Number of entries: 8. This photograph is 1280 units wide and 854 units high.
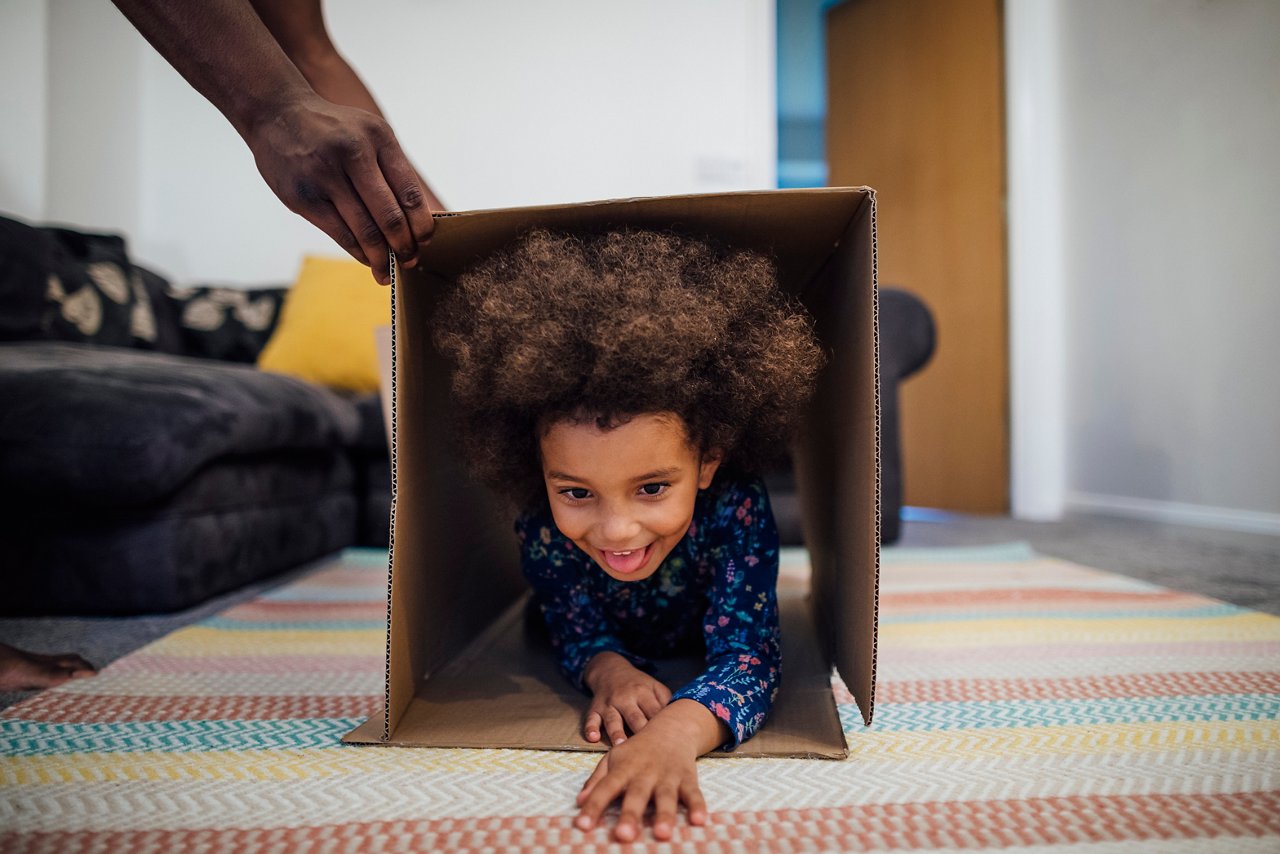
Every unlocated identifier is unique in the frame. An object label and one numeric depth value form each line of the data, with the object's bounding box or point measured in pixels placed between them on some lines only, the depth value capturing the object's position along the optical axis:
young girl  0.70
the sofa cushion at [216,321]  2.34
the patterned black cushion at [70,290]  1.70
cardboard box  0.72
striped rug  0.55
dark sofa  1.23
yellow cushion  2.22
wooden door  3.03
